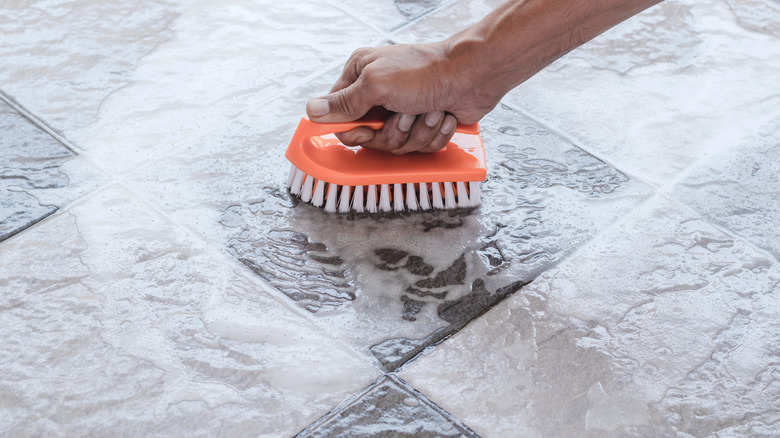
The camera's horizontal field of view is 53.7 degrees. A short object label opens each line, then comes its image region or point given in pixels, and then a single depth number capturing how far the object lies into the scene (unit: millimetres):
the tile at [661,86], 1548
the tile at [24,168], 1298
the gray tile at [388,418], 1029
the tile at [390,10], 1807
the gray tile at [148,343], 1027
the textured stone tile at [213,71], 1461
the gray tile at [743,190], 1387
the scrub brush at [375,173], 1315
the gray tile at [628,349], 1062
